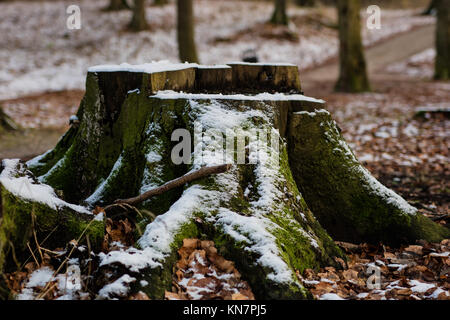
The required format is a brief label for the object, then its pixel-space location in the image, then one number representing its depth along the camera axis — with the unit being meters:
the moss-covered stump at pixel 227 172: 2.85
